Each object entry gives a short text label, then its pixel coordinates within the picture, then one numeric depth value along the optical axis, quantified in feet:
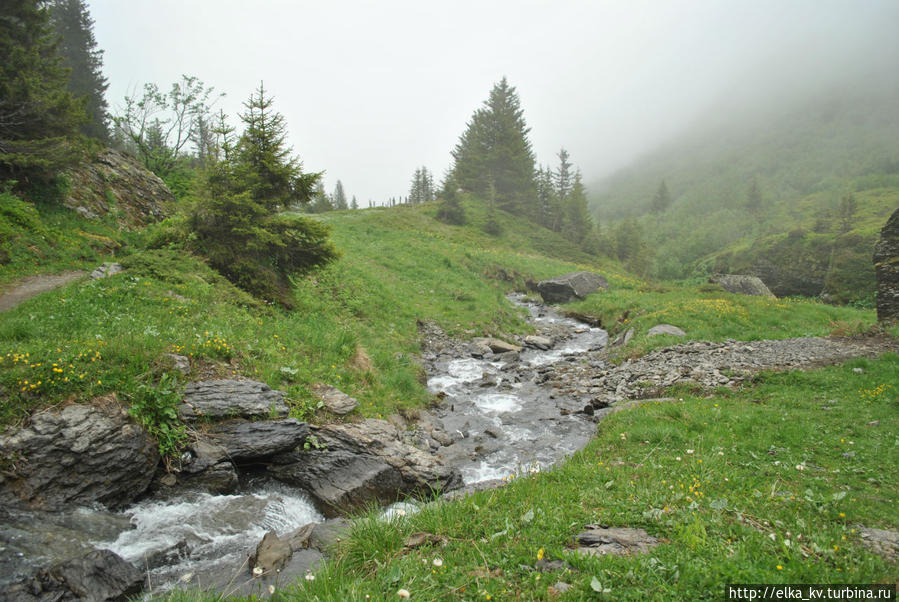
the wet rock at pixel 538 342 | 65.16
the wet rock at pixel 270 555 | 16.16
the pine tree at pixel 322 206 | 215.37
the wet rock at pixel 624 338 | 61.74
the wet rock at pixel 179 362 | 25.50
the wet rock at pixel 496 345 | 60.54
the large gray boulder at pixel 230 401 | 24.40
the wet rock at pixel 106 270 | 34.34
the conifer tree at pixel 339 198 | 327.22
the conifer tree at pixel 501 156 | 204.64
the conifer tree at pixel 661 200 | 411.95
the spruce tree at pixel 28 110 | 49.73
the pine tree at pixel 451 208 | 164.55
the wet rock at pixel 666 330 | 57.18
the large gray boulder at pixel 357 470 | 23.58
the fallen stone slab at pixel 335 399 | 29.66
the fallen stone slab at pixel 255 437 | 23.93
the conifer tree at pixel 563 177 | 230.48
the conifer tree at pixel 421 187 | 298.97
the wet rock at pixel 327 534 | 16.06
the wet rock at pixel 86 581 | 13.71
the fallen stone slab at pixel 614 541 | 13.35
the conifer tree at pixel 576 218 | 188.34
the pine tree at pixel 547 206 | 201.67
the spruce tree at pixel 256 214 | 38.83
